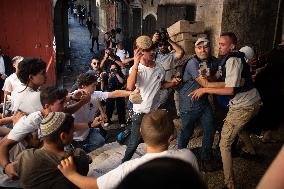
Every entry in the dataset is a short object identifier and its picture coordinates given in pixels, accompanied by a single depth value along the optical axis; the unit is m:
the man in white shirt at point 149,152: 1.67
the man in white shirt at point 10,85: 3.89
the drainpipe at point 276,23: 5.20
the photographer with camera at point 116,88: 5.16
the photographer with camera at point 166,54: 4.46
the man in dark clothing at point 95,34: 13.03
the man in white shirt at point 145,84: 3.16
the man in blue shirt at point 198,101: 3.26
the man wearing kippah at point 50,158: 1.76
